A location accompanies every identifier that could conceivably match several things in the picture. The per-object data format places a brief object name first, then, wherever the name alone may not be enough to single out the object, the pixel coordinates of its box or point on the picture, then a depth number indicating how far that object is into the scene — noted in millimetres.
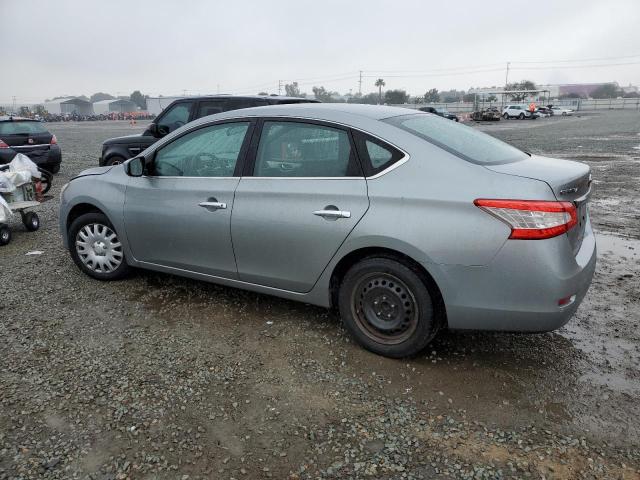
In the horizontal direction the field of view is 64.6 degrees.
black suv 8055
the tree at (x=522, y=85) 107050
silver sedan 3055
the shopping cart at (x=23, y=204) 6480
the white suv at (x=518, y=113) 52281
